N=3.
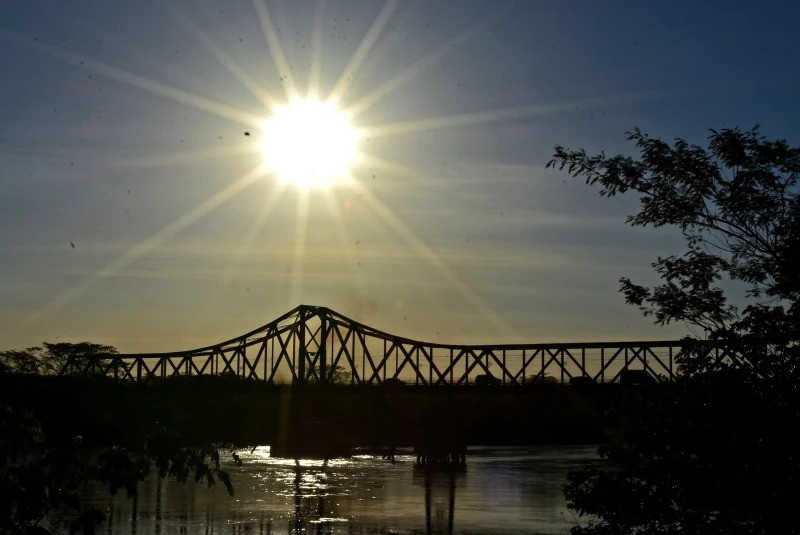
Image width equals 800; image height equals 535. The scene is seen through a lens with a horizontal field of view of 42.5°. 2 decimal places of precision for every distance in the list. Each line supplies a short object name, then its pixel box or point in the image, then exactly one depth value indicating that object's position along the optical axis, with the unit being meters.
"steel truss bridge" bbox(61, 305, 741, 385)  118.88
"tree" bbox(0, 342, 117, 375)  163.86
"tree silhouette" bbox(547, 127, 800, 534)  22.75
